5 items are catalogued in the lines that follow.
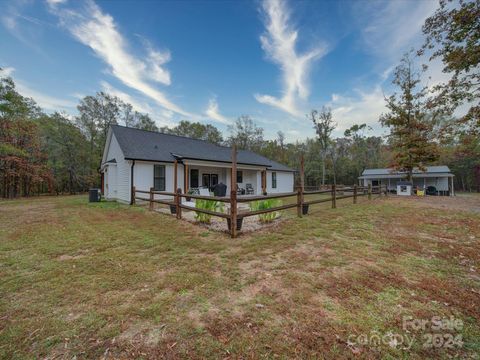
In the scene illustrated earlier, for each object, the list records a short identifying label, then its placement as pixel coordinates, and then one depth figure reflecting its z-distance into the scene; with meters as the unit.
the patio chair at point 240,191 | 16.30
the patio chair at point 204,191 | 12.83
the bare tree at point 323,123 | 27.82
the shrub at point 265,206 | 6.63
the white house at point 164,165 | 11.88
